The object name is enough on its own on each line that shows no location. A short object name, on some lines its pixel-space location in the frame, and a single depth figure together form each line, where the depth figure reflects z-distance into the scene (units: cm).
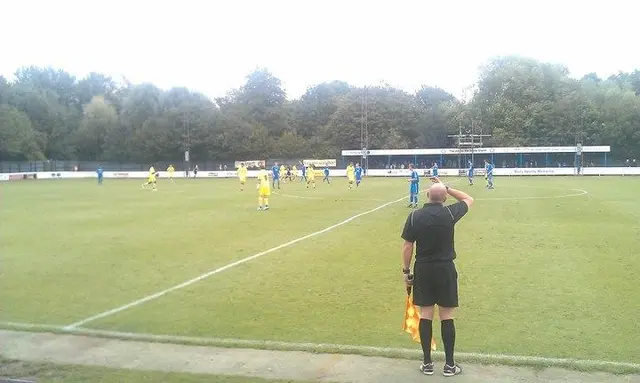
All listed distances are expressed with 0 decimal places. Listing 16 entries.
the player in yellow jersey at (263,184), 2347
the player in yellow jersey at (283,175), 5042
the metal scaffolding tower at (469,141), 6934
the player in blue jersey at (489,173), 3588
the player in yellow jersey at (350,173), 3938
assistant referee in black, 596
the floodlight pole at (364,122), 8074
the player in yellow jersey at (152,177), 4069
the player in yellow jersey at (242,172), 3810
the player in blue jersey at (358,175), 4189
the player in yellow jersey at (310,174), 4166
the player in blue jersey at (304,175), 5391
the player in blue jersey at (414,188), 2497
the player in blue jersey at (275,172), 4123
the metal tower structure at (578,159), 6341
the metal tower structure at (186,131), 8594
